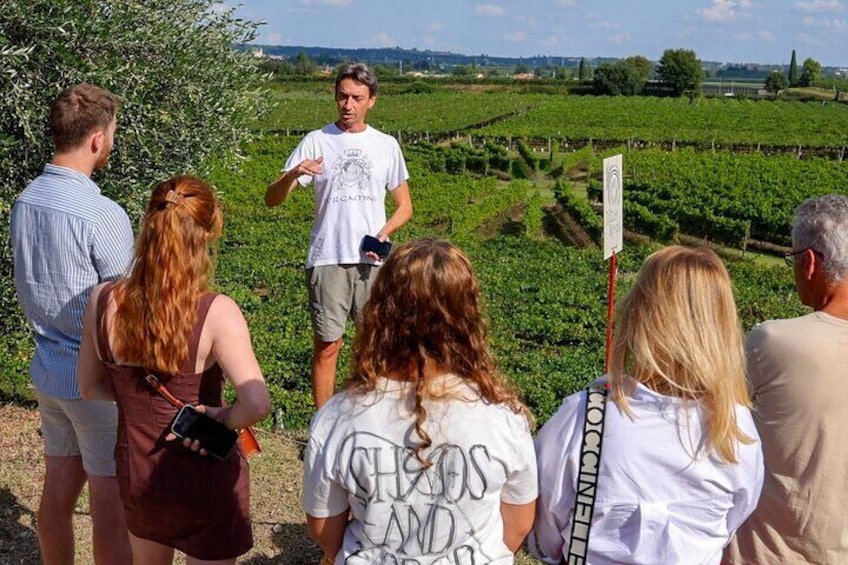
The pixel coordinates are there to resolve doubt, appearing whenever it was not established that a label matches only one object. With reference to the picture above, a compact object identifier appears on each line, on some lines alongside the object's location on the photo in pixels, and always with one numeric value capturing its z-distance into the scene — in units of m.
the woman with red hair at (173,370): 2.92
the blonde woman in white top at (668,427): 2.54
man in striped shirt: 3.49
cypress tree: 142.38
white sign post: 6.20
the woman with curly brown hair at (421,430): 2.47
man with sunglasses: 2.84
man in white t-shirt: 5.25
